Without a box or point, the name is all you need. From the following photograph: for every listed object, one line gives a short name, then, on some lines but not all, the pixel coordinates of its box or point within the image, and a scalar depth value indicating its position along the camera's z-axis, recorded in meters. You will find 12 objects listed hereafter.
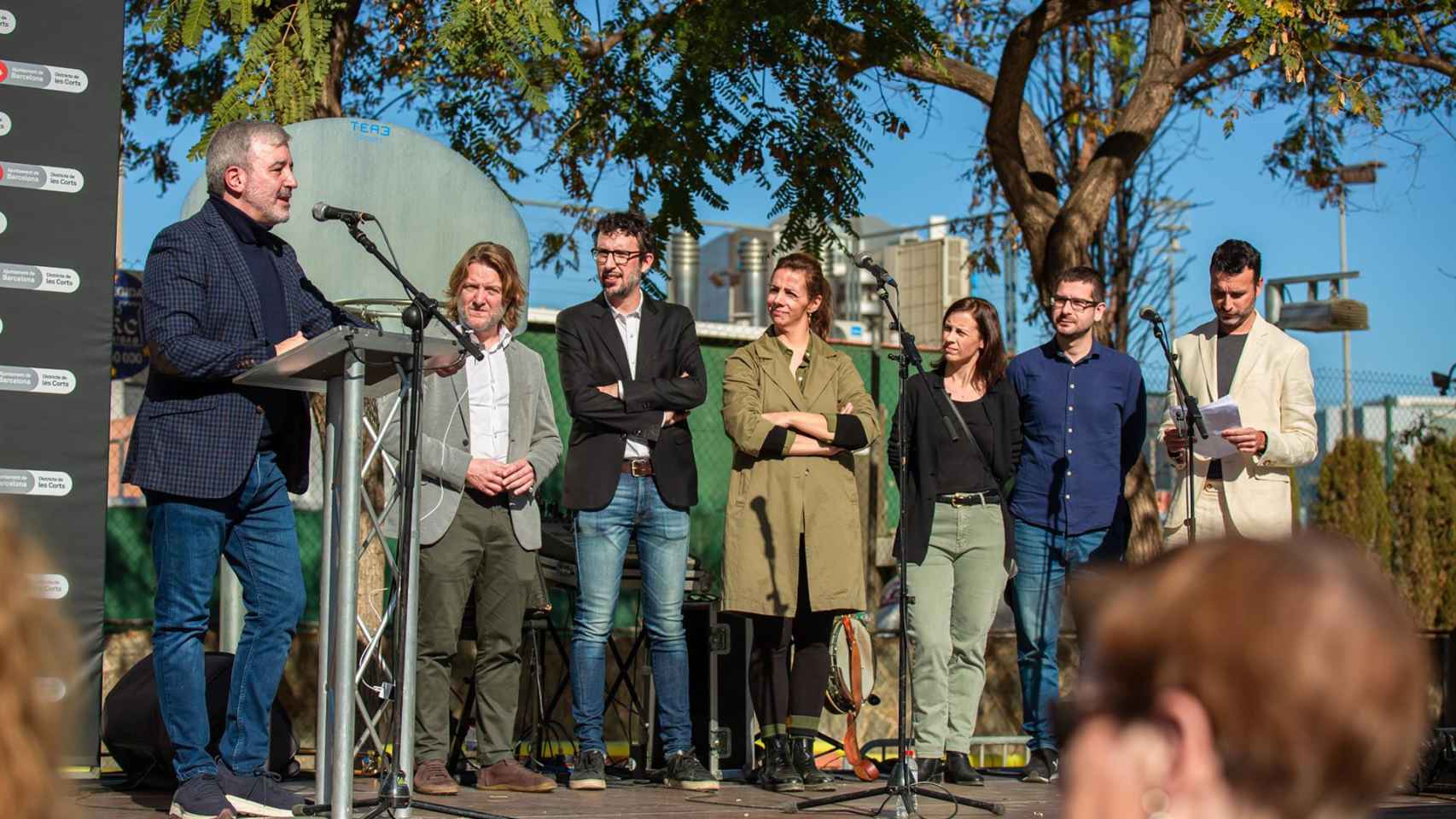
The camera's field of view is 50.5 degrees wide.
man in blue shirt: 6.70
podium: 4.54
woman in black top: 6.51
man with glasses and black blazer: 6.21
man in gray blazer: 5.98
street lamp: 11.86
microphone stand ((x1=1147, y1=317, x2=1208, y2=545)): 6.06
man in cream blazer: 6.38
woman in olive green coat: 6.32
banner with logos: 5.32
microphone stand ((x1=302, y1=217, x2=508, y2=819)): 4.60
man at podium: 4.82
